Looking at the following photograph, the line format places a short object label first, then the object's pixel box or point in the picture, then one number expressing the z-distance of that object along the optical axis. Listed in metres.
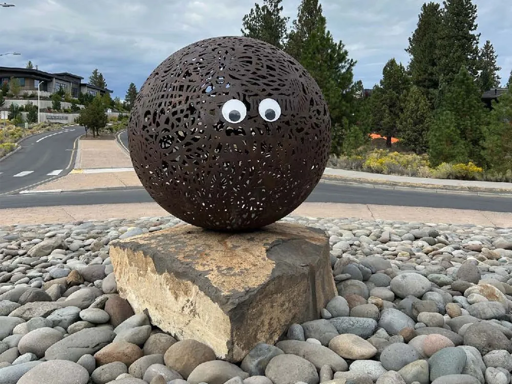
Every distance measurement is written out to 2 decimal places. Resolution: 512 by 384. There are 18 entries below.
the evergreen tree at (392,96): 32.91
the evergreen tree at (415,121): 30.08
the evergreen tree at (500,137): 18.25
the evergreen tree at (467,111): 21.38
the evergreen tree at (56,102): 75.62
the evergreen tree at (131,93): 99.25
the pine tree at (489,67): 38.62
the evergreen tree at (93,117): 44.53
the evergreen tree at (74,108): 79.26
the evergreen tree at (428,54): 34.47
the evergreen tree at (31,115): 63.61
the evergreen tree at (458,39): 33.06
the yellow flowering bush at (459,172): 18.66
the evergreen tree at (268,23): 36.28
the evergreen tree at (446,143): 20.61
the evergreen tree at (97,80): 121.06
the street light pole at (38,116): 66.28
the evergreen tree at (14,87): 77.31
